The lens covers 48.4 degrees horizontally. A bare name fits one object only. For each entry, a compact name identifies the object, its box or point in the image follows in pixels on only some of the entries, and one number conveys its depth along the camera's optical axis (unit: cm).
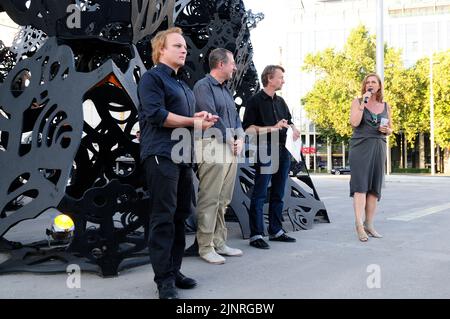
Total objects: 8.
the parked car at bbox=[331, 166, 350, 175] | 4172
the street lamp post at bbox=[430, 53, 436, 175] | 3238
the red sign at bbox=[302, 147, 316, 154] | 5156
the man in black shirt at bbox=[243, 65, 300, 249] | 542
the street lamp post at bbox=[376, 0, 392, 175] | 1473
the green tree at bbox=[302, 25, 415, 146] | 3381
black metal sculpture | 391
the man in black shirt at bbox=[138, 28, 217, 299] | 333
